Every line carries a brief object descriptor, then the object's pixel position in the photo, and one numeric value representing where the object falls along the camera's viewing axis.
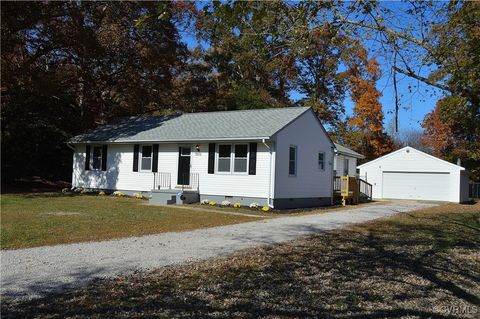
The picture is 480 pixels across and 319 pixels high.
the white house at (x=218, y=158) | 20.09
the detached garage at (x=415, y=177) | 33.06
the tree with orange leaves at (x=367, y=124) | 42.50
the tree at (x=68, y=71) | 24.53
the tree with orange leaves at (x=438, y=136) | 47.50
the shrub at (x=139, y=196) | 22.88
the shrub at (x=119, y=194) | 23.74
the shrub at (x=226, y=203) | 20.22
